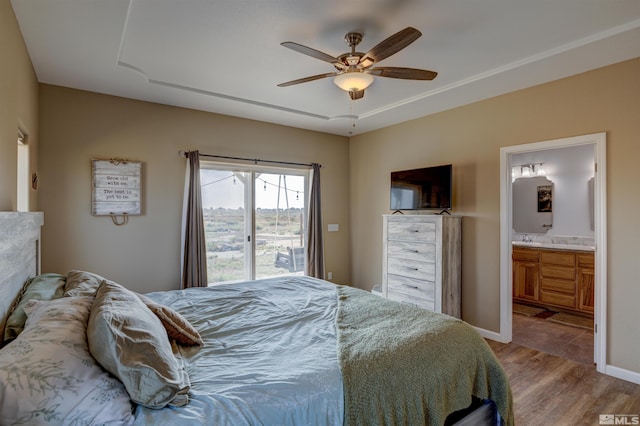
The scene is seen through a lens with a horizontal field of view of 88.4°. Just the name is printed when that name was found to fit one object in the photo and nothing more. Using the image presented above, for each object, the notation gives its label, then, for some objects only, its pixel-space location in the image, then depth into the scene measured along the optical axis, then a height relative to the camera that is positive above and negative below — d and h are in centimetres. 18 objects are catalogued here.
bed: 104 -68
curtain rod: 400 +73
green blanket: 142 -76
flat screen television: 390 +31
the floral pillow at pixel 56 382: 90 -51
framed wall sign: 351 +28
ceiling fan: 218 +106
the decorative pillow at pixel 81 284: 178 -42
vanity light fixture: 537 +71
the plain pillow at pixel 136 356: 112 -51
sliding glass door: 431 -11
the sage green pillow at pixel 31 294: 144 -44
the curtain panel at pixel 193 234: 387 -25
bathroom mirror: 528 +13
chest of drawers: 372 -58
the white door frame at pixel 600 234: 292 -19
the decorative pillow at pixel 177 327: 169 -60
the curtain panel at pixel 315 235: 493 -34
